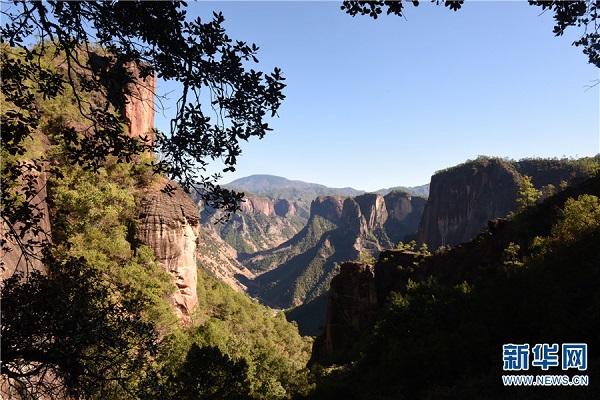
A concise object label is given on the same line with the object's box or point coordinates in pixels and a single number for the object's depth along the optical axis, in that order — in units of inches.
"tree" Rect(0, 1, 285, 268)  181.5
